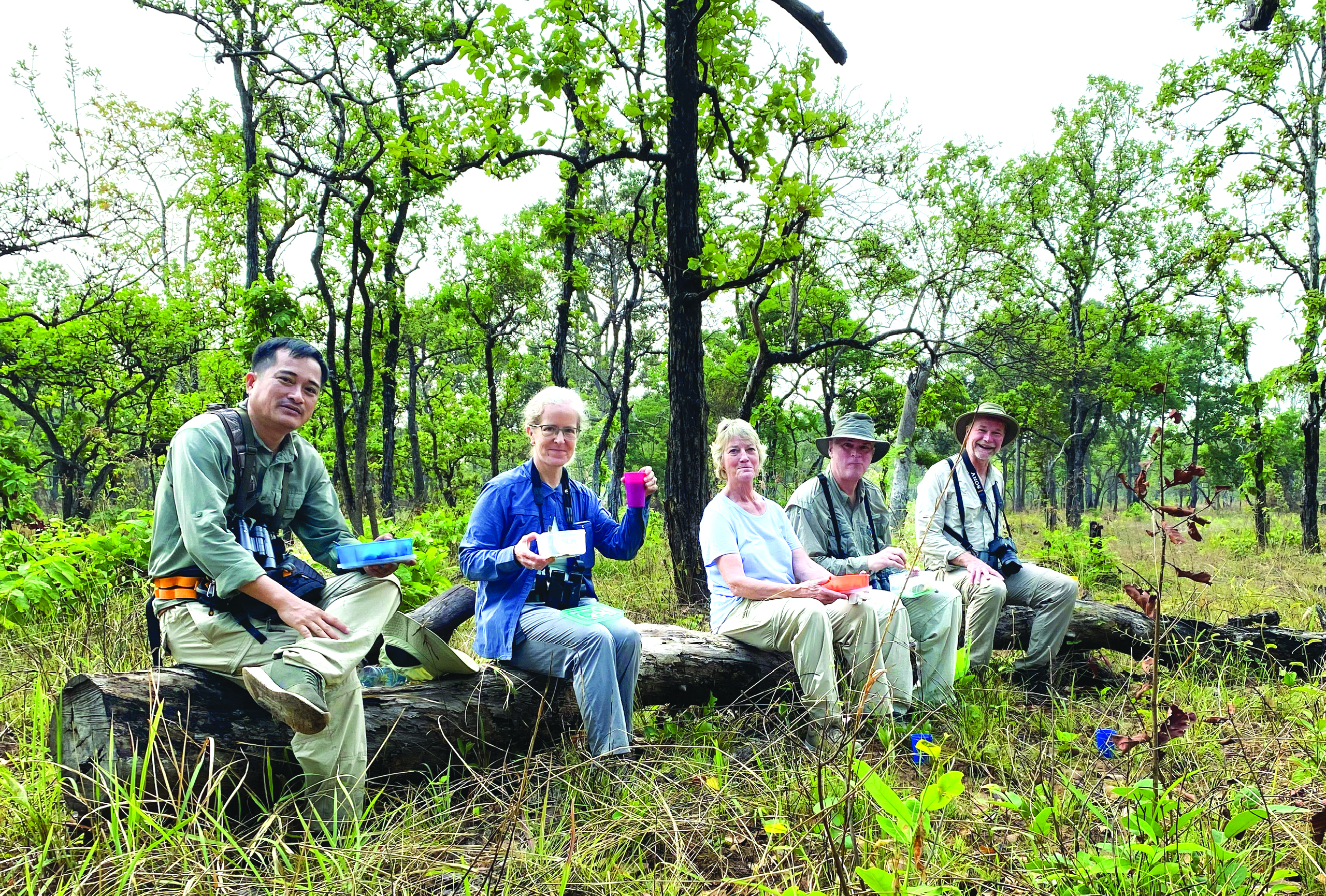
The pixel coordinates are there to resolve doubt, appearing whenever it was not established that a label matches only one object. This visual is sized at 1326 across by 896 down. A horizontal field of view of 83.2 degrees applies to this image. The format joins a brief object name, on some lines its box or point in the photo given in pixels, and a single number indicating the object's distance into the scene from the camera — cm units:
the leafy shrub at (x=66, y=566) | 441
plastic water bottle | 354
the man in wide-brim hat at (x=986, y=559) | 458
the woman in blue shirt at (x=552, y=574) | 306
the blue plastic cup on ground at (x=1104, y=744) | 282
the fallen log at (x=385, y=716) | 239
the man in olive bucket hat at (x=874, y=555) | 390
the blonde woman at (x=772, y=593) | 356
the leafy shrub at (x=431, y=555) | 549
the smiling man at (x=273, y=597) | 258
